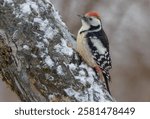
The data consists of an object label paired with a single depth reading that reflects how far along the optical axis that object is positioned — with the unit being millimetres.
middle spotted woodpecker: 7984
